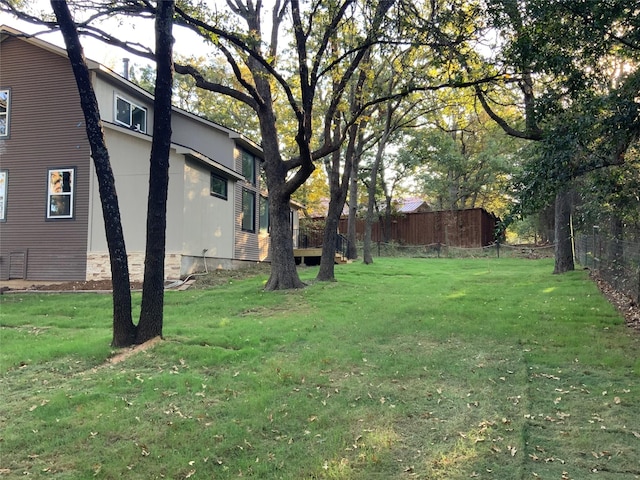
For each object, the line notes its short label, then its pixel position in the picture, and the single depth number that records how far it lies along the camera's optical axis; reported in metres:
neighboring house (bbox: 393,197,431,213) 35.84
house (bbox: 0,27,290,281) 13.50
